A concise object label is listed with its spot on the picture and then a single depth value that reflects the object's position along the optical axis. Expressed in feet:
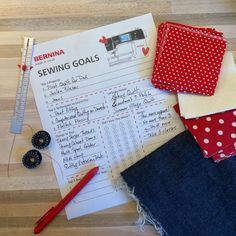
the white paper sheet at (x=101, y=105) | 2.24
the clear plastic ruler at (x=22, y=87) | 2.30
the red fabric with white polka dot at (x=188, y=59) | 2.25
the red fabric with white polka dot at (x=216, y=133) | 2.13
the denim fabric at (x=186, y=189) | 2.07
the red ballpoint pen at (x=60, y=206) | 2.15
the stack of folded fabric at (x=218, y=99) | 2.21
